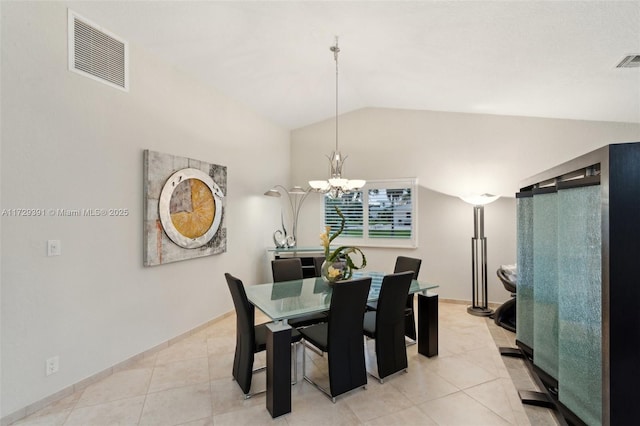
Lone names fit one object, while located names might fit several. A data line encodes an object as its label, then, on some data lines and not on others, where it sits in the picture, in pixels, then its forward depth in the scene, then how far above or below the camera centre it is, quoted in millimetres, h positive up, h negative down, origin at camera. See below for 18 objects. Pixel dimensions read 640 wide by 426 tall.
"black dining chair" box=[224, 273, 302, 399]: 2357 -974
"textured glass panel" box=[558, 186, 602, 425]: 1442 -447
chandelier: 3295 +342
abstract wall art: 3143 +84
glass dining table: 2146 -788
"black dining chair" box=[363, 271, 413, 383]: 2506 -964
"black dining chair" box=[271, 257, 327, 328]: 3596 -651
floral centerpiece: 2830 -473
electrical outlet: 2332 -1139
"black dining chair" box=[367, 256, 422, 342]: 3350 -994
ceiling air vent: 2594 +1318
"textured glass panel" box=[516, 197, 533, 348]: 2506 -465
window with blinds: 5275 +15
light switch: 2342 -243
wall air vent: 2479 +1404
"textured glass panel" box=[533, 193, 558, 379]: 2004 -468
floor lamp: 4387 -695
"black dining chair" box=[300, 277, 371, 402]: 2271 -970
